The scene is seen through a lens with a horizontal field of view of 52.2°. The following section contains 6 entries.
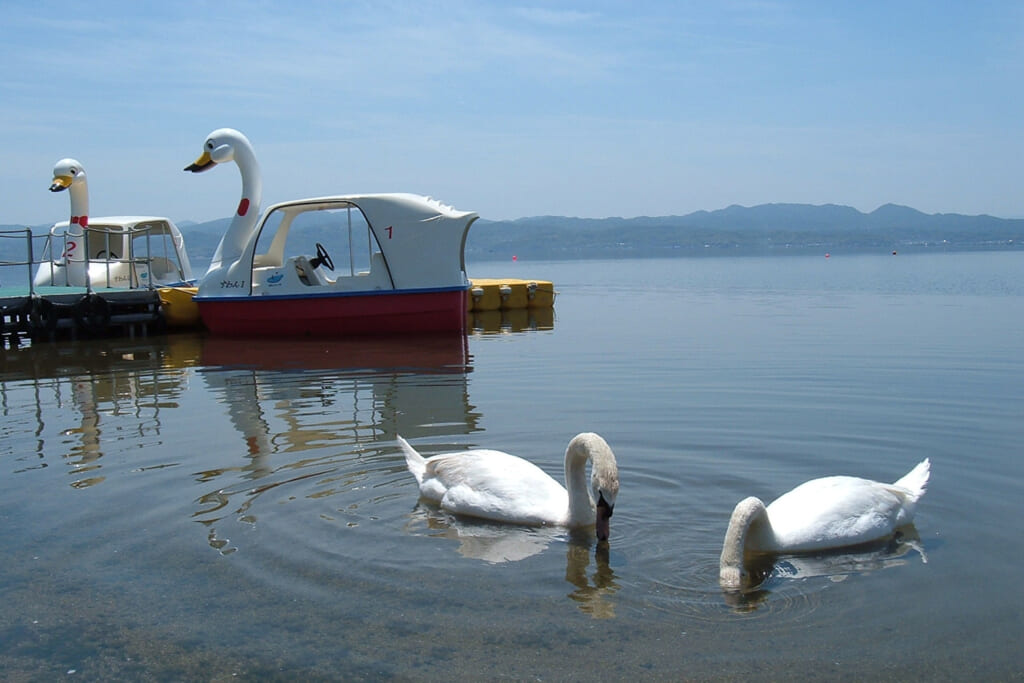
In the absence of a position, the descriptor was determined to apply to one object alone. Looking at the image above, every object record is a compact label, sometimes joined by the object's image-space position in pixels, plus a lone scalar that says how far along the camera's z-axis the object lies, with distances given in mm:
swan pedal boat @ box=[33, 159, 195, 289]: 24344
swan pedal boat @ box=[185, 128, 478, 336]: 20250
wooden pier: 21203
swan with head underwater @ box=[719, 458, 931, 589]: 6020
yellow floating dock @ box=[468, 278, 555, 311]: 27484
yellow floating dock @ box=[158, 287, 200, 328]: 23000
